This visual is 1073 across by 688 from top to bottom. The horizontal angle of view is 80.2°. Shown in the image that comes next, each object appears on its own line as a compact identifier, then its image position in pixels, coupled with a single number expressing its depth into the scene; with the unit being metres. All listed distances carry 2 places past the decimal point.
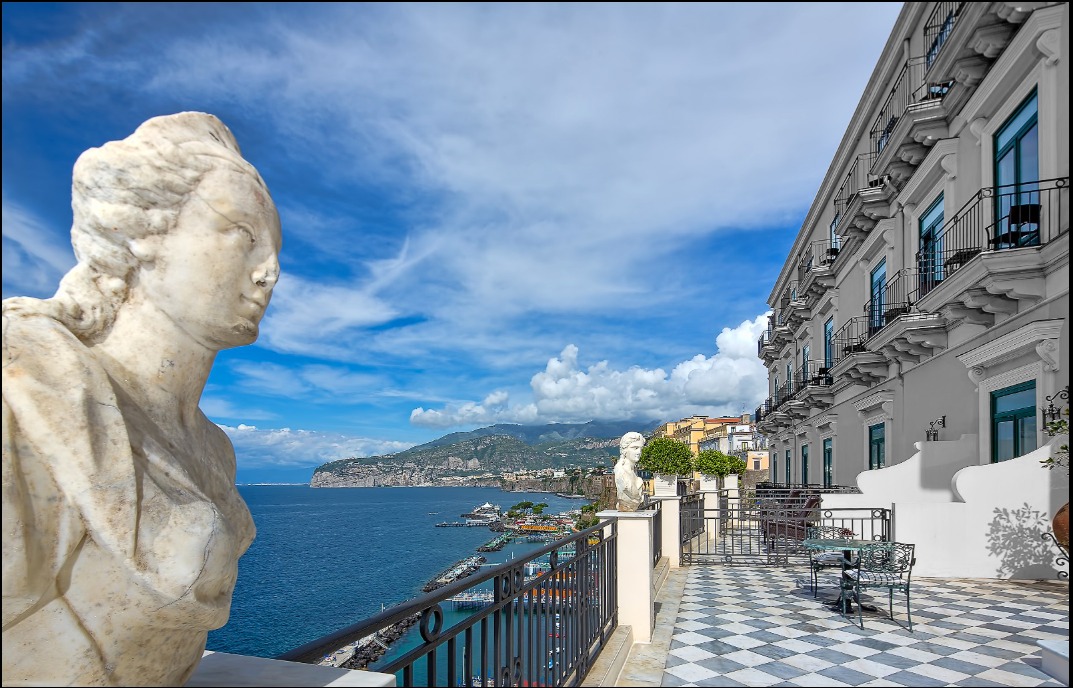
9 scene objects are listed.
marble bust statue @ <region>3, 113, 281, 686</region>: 1.00
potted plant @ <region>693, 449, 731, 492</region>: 21.15
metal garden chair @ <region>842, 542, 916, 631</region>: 6.39
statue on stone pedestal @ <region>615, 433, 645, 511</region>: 6.97
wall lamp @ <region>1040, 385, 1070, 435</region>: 7.78
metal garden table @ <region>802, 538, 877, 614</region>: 6.84
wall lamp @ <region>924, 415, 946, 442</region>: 11.66
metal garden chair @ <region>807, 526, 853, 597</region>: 9.61
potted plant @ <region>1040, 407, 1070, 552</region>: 6.65
